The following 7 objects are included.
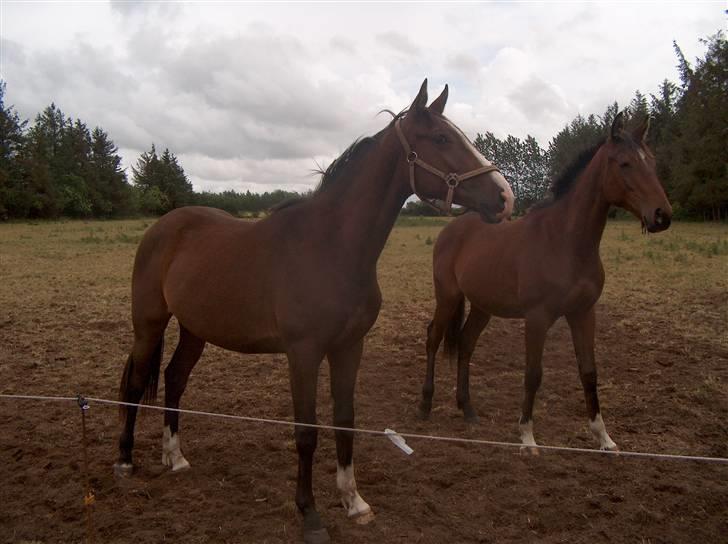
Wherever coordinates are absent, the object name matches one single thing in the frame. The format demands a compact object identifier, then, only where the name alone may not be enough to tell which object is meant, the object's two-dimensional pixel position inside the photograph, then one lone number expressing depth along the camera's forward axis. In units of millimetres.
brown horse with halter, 2844
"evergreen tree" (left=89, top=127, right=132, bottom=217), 52344
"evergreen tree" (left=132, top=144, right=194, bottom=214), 55812
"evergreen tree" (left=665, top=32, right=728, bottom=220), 32000
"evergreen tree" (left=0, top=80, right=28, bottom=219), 41281
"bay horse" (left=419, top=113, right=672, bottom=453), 3924
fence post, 2631
